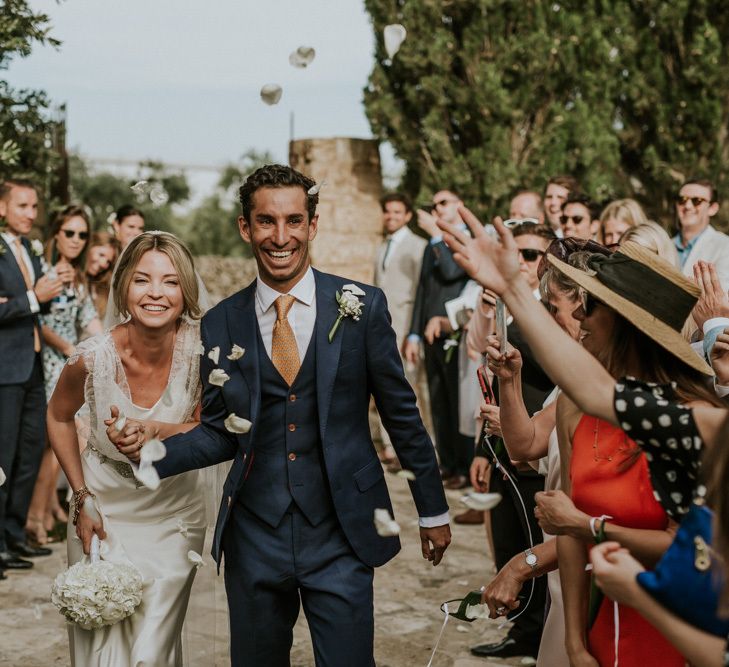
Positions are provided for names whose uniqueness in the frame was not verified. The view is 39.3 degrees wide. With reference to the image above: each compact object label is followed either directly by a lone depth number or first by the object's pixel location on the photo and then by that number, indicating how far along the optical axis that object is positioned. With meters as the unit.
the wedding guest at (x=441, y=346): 8.88
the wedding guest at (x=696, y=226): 6.58
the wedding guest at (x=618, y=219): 6.45
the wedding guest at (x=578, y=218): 6.95
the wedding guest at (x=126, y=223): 8.14
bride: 4.01
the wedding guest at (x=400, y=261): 9.61
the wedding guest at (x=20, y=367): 6.65
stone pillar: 11.09
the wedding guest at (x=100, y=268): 7.93
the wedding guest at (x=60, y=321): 7.38
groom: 3.44
